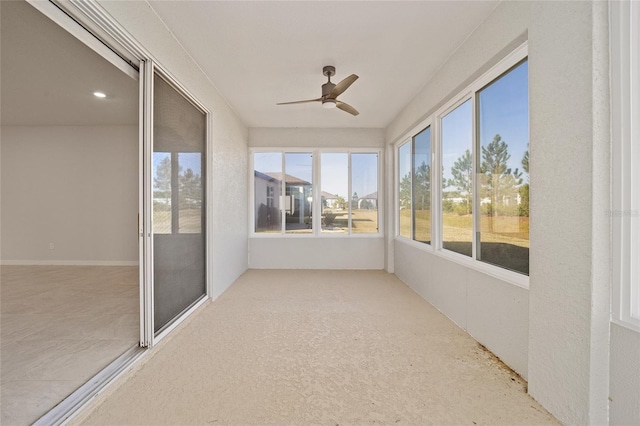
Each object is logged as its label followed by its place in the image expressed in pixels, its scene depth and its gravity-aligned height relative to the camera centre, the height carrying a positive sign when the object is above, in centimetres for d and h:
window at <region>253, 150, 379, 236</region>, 537 +35
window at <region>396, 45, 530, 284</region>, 211 +37
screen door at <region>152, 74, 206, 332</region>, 237 +8
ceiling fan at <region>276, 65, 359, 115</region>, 287 +130
